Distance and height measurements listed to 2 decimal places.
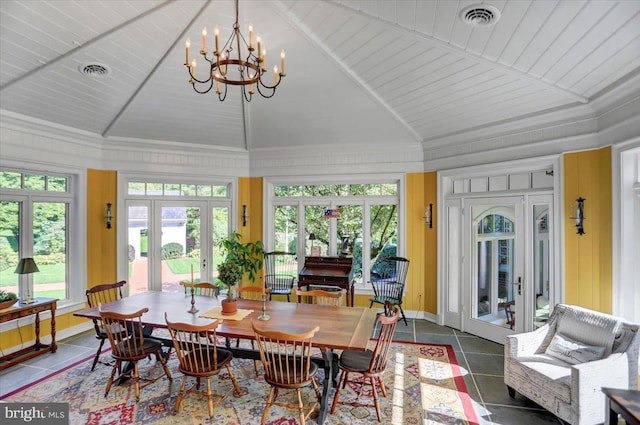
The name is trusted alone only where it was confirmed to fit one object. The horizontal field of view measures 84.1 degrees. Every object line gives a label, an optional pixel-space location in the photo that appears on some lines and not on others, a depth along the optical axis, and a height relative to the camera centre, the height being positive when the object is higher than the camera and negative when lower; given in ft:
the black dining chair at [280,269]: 21.59 -3.36
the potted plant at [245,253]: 20.53 -2.27
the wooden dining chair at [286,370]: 8.95 -4.26
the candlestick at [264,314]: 11.30 -3.26
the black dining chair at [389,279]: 19.21 -3.70
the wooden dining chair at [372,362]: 10.02 -4.43
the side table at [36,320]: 13.41 -4.36
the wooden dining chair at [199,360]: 9.66 -4.35
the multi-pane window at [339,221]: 20.68 -0.39
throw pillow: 10.30 -4.10
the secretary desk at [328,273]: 18.89 -3.18
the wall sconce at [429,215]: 19.31 -0.02
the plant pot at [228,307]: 11.80 -3.09
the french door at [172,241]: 19.89 -1.51
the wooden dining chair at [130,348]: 10.73 -4.31
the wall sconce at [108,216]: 18.72 -0.10
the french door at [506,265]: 14.87 -2.27
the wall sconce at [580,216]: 12.97 -0.05
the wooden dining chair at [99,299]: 12.84 -3.50
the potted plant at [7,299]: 13.43 -3.29
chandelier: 8.70 +5.69
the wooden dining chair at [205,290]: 14.64 -3.50
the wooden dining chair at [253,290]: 13.13 -3.07
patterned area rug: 10.16 -5.82
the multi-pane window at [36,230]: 15.29 -0.70
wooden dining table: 9.88 -3.35
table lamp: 14.16 -2.11
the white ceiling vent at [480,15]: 9.14 +5.33
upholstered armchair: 9.25 -4.29
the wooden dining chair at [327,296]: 13.88 -3.21
